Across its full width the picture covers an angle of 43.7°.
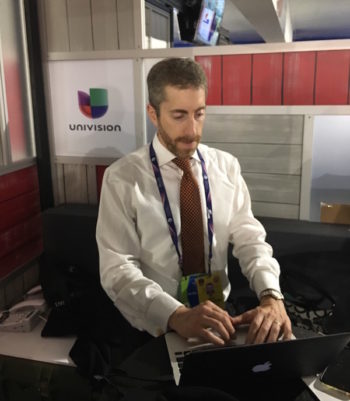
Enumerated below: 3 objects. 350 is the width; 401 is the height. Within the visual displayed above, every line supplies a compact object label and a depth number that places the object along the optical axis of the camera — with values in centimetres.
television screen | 317
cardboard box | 236
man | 162
